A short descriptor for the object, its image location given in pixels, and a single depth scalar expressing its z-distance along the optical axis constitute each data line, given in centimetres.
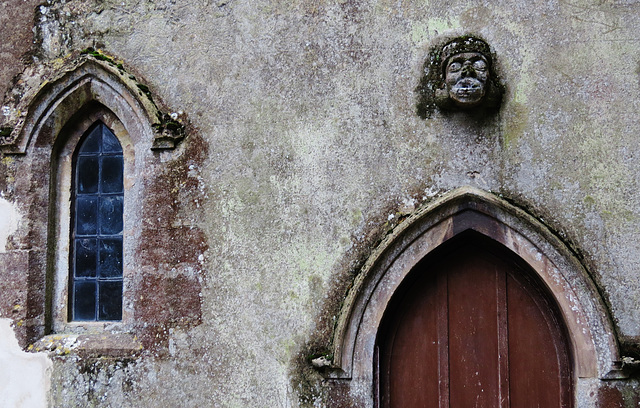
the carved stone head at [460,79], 393
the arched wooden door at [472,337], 409
